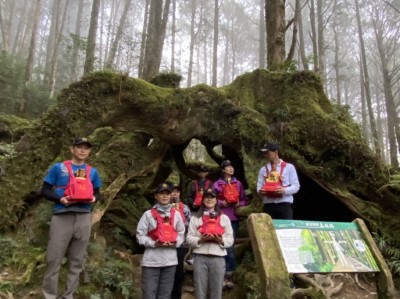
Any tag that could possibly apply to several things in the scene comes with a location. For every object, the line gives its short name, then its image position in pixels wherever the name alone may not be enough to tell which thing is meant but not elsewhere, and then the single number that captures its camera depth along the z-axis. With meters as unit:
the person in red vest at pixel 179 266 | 5.27
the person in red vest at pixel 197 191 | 6.32
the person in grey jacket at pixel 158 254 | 4.51
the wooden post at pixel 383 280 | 3.90
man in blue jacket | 4.12
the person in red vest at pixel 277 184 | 5.20
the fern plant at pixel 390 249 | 5.77
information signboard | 3.69
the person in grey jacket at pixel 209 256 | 4.48
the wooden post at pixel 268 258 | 3.36
